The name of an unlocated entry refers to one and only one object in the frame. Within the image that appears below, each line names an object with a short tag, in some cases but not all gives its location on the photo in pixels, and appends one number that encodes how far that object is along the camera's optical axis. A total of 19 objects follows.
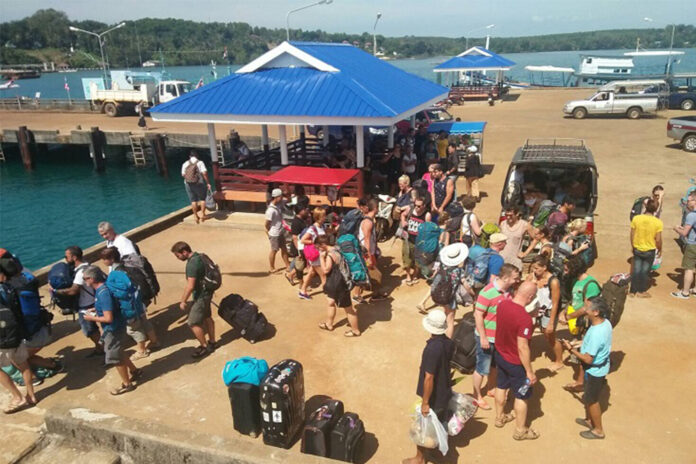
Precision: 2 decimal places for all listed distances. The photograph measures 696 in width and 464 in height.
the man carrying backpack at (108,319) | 6.09
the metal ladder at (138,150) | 29.31
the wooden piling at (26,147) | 29.86
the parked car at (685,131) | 19.97
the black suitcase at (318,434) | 5.16
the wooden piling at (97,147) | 28.90
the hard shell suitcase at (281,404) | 5.30
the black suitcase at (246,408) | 5.52
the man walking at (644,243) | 8.05
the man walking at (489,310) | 5.52
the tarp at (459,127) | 17.64
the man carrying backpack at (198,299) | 6.75
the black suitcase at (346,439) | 5.11
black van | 9.77
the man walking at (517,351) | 4.98
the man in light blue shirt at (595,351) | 5.08
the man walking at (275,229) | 9.60
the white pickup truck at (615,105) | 29.48
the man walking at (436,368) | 4.72
